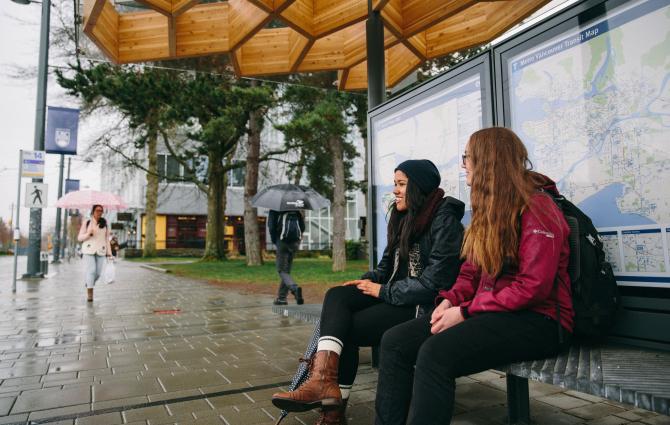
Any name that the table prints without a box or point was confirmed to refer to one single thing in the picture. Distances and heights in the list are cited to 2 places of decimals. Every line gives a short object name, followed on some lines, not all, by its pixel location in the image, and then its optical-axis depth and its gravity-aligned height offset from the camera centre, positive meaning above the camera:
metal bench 1.77 -0.59
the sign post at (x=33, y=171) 12.55 +1.82
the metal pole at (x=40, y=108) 14.51 +3.99
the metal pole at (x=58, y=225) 30.25 +0.95
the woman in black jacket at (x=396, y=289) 2.82 -0.33
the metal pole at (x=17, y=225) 11.74 +0.45
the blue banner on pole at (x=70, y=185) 25.66 +2.93
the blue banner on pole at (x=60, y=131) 14.04 +3.16
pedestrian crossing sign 12.85 +1.21
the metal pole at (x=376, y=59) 5.15 +1.90
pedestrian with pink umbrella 9.58 -0.10
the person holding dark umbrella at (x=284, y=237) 8.54 +0.02
